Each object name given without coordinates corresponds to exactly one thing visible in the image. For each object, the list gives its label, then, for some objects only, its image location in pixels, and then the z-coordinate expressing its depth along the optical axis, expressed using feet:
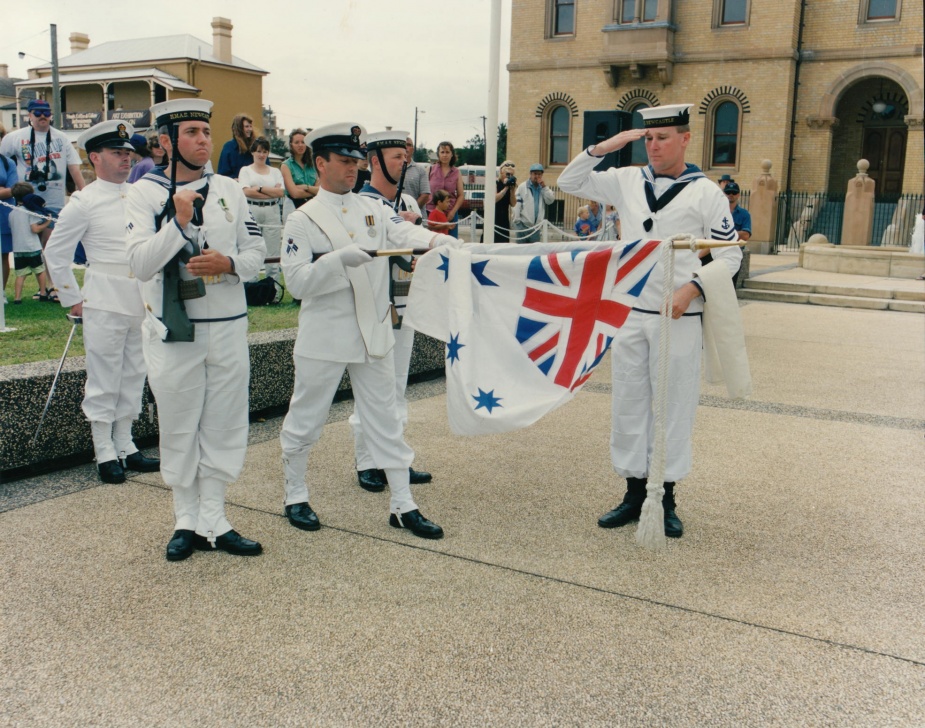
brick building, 102.17
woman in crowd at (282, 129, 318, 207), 33.78
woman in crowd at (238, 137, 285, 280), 33.37
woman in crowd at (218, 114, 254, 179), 32.89
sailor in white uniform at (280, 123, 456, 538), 15.24
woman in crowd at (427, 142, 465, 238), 41.06
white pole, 33.91
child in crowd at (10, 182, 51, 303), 31.12
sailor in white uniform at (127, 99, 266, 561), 13.91
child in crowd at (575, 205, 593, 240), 63.76
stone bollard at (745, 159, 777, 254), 88.99
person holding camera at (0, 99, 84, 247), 32.45
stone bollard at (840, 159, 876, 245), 85.85
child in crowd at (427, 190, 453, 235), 35.68
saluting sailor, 15.58
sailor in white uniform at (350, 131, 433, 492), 18.08
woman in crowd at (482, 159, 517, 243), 51.03
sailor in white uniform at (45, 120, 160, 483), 18.11
